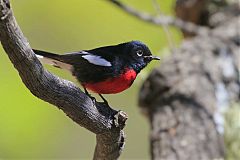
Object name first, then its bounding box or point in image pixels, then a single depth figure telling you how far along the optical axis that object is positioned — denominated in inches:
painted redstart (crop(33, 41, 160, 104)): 204.8
